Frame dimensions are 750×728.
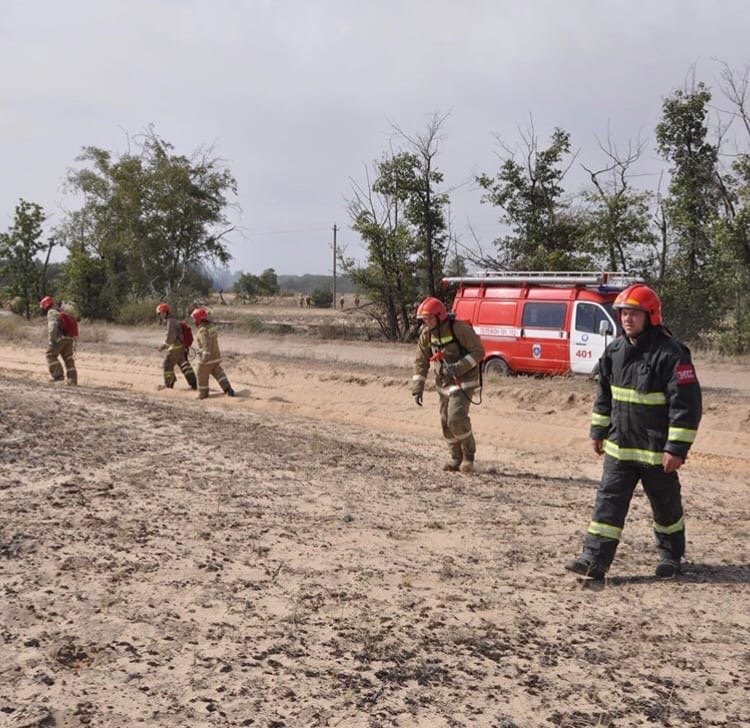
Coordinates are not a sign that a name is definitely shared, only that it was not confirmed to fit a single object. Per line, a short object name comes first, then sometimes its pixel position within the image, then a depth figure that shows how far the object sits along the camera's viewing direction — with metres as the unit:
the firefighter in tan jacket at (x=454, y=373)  9.02
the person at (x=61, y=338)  16.42
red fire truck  15.42
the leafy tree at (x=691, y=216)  22.81
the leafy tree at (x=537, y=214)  25.25
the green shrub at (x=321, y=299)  61.62
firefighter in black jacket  5.17
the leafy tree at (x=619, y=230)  23.72
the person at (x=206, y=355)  15.12
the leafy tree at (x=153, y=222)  36.06
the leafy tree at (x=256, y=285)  71.81
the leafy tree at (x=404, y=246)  26.66
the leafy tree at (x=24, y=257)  34.81
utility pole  28.19
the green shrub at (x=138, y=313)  35.00
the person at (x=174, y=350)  15.96
